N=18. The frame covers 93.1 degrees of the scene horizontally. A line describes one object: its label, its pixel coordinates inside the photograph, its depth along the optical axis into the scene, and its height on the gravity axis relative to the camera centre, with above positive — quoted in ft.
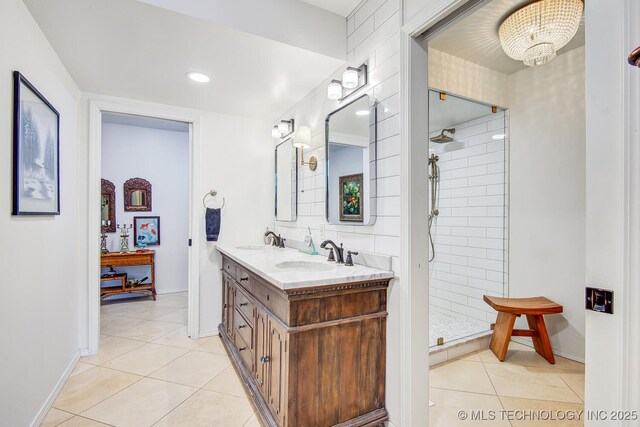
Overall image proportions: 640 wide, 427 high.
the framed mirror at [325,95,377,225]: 6.28 +1.16
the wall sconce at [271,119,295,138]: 9.90 +2.83
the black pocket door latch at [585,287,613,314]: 2.92 -0.84
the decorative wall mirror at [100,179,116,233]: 13.88 +0.40
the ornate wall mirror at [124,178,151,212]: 14.51 +0.87
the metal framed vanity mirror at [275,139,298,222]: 9.73 +1.10
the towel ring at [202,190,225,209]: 10.16 +0.63
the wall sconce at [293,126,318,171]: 8.70 +2.15
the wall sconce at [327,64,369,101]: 6.46 +2.92
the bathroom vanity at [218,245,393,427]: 4.91 -2.30
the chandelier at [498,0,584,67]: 6.04 +3.87
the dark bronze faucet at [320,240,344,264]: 6.66 -0.86
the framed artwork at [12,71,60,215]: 4.89 +1.13
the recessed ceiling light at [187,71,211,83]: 7.61 +3.51
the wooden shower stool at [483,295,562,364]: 7.82 -2.85
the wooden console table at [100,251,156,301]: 13.08 -2.24
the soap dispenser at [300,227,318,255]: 8.03 -0.89
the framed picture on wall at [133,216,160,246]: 14.71 -0.83
